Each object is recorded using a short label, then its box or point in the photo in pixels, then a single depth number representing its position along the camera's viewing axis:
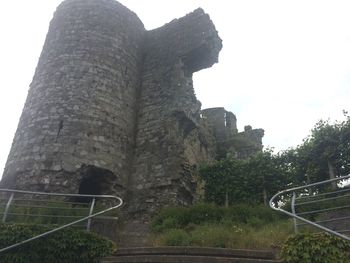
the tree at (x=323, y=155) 13.79
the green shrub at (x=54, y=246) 6.98
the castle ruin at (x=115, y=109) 11.69
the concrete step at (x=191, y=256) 6.66
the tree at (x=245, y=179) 13.41
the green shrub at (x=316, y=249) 6.13
